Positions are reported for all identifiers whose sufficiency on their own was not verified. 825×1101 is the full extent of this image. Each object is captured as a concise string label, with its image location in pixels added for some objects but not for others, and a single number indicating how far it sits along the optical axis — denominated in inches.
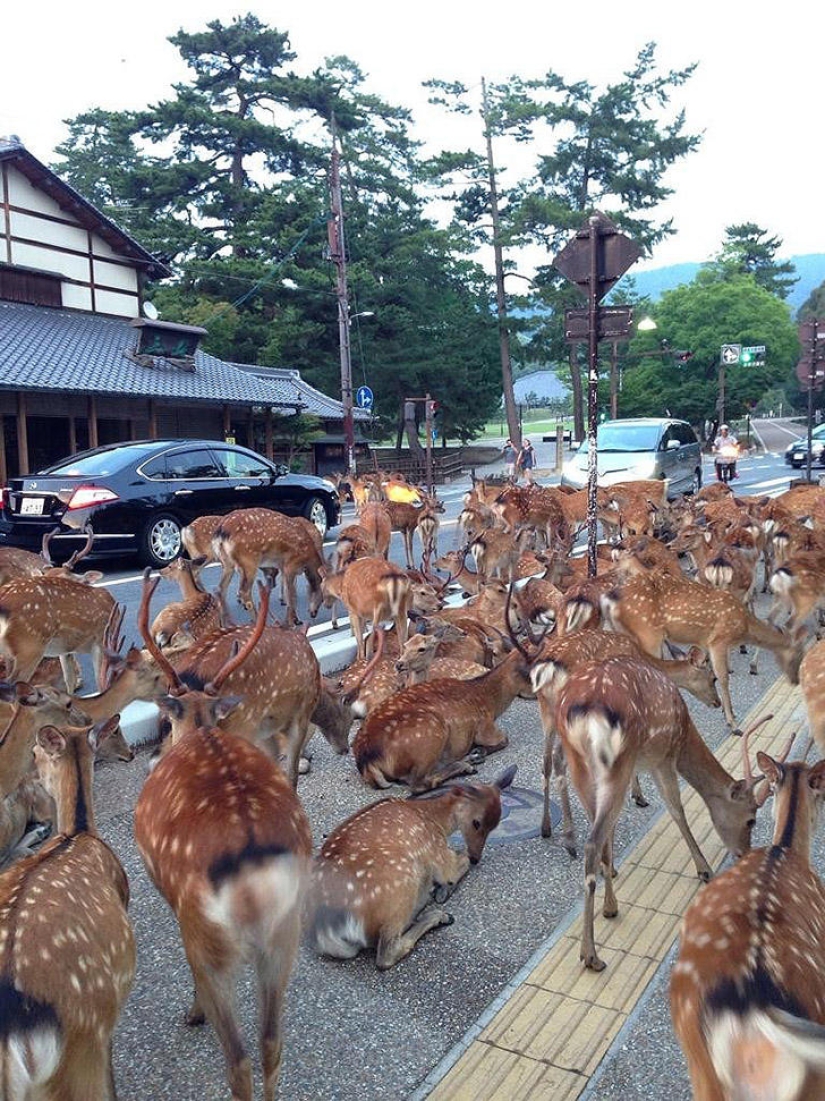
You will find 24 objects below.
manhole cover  177.9
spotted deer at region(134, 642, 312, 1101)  100.3
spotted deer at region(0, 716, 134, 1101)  82.8
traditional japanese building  753.0
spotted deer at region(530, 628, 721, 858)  174.2
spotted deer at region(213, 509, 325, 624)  346.3
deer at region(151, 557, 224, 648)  245.8
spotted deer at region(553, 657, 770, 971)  140.5
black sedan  456.8
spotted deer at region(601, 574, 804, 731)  243.3
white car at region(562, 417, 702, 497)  655.1
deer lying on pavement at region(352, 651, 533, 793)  189.6
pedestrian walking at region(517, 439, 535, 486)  1250.6
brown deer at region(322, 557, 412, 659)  283.1
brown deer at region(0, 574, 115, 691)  221.1
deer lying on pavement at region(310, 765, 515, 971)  135.3
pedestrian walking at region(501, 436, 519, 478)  1573.1
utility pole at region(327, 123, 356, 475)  928.3
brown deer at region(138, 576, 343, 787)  167.9
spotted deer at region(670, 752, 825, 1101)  78.4
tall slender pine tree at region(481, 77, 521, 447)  1457.9
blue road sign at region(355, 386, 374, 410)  1208.2
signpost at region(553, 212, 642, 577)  349.4
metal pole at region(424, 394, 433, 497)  873.8
